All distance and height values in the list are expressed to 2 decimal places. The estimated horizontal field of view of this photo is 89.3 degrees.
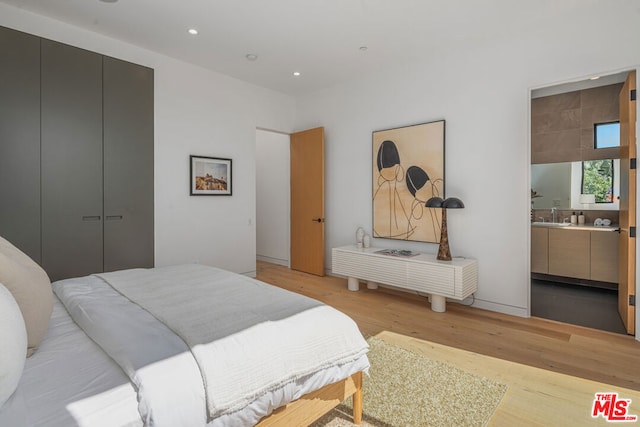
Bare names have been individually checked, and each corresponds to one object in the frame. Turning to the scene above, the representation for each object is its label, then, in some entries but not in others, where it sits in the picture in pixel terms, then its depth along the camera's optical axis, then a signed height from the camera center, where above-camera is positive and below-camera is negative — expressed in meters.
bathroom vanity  4.12 -0.55
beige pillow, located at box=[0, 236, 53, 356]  1.18 -0.32
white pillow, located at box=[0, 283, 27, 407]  0.88 -0.38
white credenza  3.32 -0.70
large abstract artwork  3.88 +0.39
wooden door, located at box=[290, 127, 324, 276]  5.03 +0.16
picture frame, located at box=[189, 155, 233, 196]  4.23 +0.47
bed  1.00 -0.55
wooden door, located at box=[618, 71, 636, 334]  2.80 +0.11
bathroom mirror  4.45 +0.35
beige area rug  1.76 -1.12
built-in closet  2.90 +0.54
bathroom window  4.27 +1.01
